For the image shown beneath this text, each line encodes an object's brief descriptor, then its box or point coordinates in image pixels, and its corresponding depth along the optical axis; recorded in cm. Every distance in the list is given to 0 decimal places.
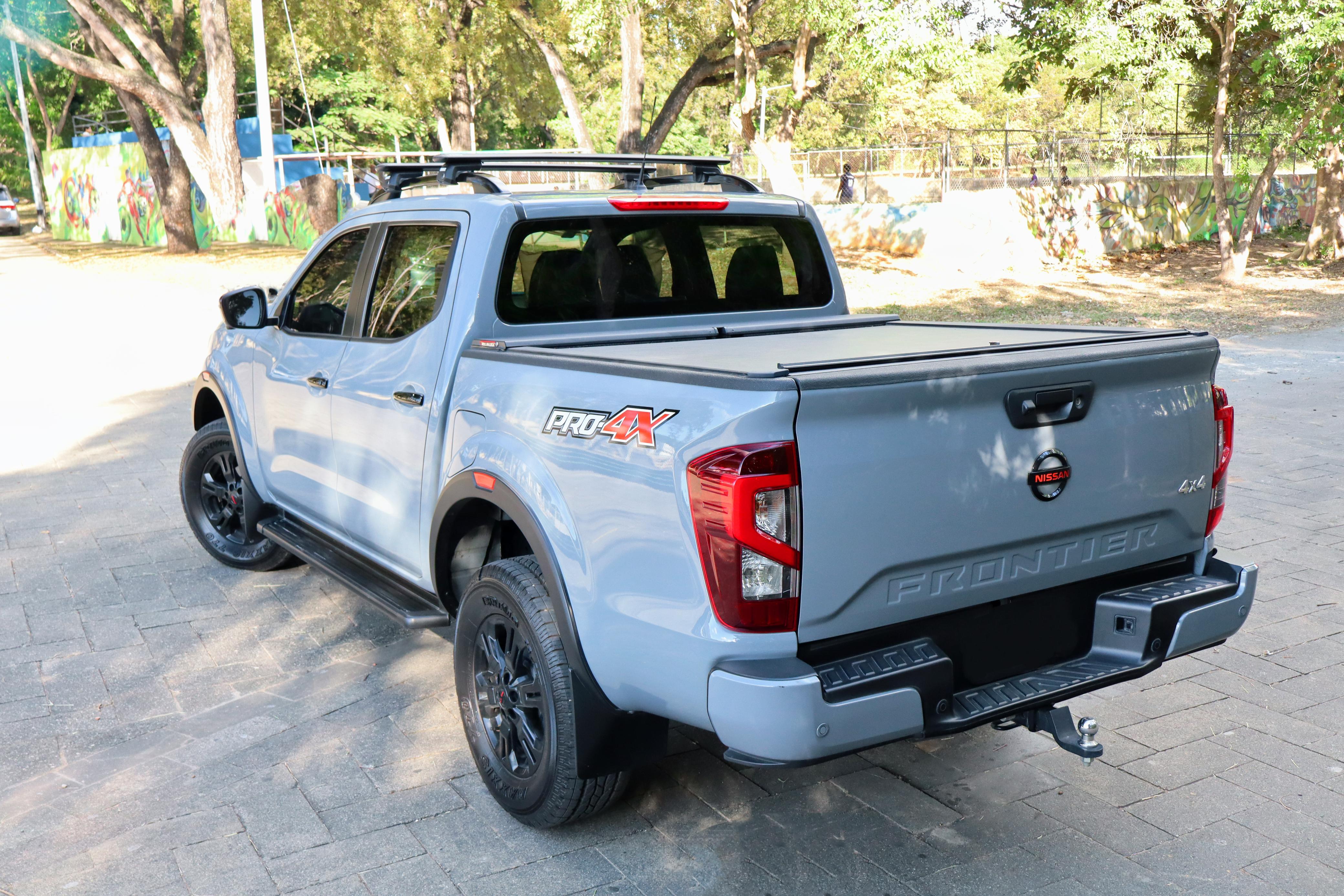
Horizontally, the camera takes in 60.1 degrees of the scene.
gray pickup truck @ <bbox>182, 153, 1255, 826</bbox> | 268
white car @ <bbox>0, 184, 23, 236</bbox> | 4612
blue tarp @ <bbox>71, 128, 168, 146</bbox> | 3738
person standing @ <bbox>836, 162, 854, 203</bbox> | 3288
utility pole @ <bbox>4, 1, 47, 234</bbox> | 4697
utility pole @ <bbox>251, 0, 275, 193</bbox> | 2217
